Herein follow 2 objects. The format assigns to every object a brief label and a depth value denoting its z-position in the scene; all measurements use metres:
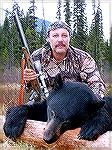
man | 1.92
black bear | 1.50
